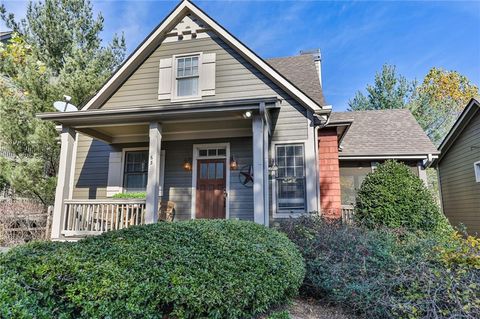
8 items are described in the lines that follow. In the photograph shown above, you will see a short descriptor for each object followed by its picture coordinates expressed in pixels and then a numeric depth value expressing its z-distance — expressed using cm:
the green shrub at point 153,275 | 226
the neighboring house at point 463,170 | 967
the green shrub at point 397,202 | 657
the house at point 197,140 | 674
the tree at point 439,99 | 2191
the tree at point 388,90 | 2158
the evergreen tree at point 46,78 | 966
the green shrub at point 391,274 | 327
